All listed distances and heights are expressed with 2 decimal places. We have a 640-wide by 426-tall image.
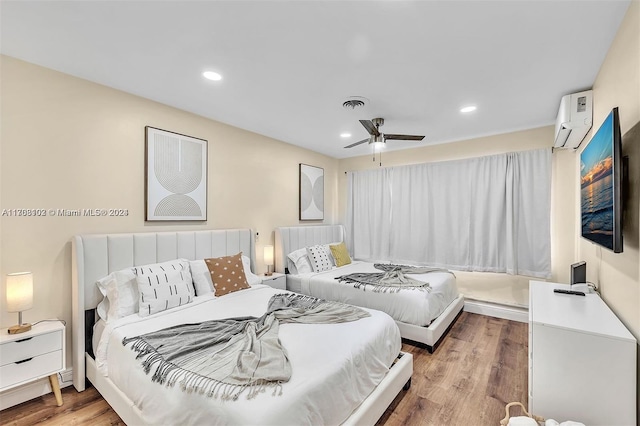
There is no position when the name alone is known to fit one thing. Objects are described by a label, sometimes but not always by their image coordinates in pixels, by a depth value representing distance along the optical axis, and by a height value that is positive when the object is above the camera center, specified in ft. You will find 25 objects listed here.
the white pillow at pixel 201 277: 9.32 -2.20
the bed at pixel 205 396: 4.36 -2.91
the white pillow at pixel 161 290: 7.65 -2.23
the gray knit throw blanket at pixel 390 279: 10.64 -2.77
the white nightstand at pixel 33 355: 6.19 -3.33
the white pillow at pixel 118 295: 7.50 -2.27
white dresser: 4.94 -2.88
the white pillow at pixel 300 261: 13.50 -2.37
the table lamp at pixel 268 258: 12.94 -2.11
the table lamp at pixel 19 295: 6.48 -1.95
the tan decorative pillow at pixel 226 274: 9.43 -2.16
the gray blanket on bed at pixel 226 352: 4.59 -2.75
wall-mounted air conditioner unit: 8.42 +3.05
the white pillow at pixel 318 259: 13.75 -2.31
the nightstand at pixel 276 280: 12.04 -2.98
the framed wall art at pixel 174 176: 9.44 +1.27
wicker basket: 5.34 -3.93
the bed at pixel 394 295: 9.89 -3.24
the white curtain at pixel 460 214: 12.31 -0.04
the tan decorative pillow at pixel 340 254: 14.96 -2.27
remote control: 7.39 -2.11
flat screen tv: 5.11 +0.57
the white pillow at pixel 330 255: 14.67 -2.24
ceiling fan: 10.17 +2.83
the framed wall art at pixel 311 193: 15.90 +1.17
